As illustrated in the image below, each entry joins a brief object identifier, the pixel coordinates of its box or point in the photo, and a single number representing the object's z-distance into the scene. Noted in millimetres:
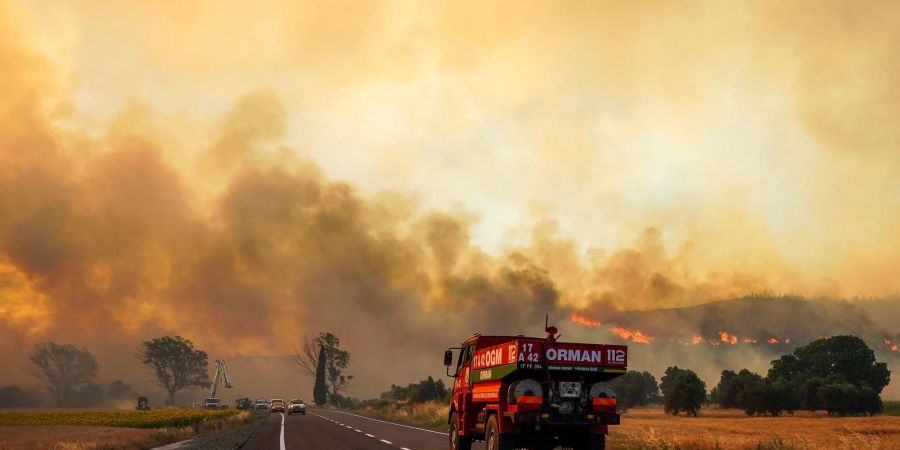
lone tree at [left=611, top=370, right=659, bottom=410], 104438
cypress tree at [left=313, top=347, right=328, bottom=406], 148750
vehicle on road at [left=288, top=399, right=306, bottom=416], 74731
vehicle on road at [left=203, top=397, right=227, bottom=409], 108819
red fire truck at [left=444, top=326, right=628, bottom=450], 16078
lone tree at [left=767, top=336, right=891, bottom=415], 89938
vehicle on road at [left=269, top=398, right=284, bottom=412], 90125
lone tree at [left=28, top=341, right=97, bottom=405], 176875
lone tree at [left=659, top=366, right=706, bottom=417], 71938
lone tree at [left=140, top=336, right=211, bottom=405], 178362
